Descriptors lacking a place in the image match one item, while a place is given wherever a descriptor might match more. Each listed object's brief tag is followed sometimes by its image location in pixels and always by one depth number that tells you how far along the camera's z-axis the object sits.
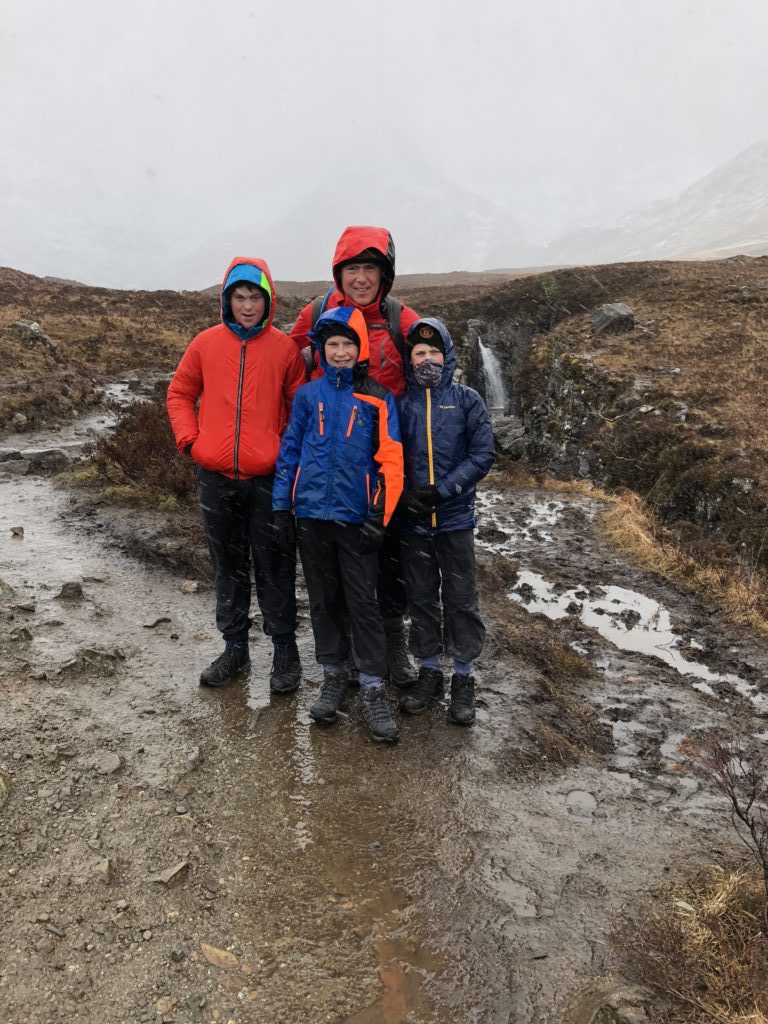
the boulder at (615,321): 23.64
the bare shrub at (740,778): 3.03
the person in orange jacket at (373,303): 4.21
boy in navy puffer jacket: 4.24
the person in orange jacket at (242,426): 4.27
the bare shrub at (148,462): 9.31
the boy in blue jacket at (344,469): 4.00
